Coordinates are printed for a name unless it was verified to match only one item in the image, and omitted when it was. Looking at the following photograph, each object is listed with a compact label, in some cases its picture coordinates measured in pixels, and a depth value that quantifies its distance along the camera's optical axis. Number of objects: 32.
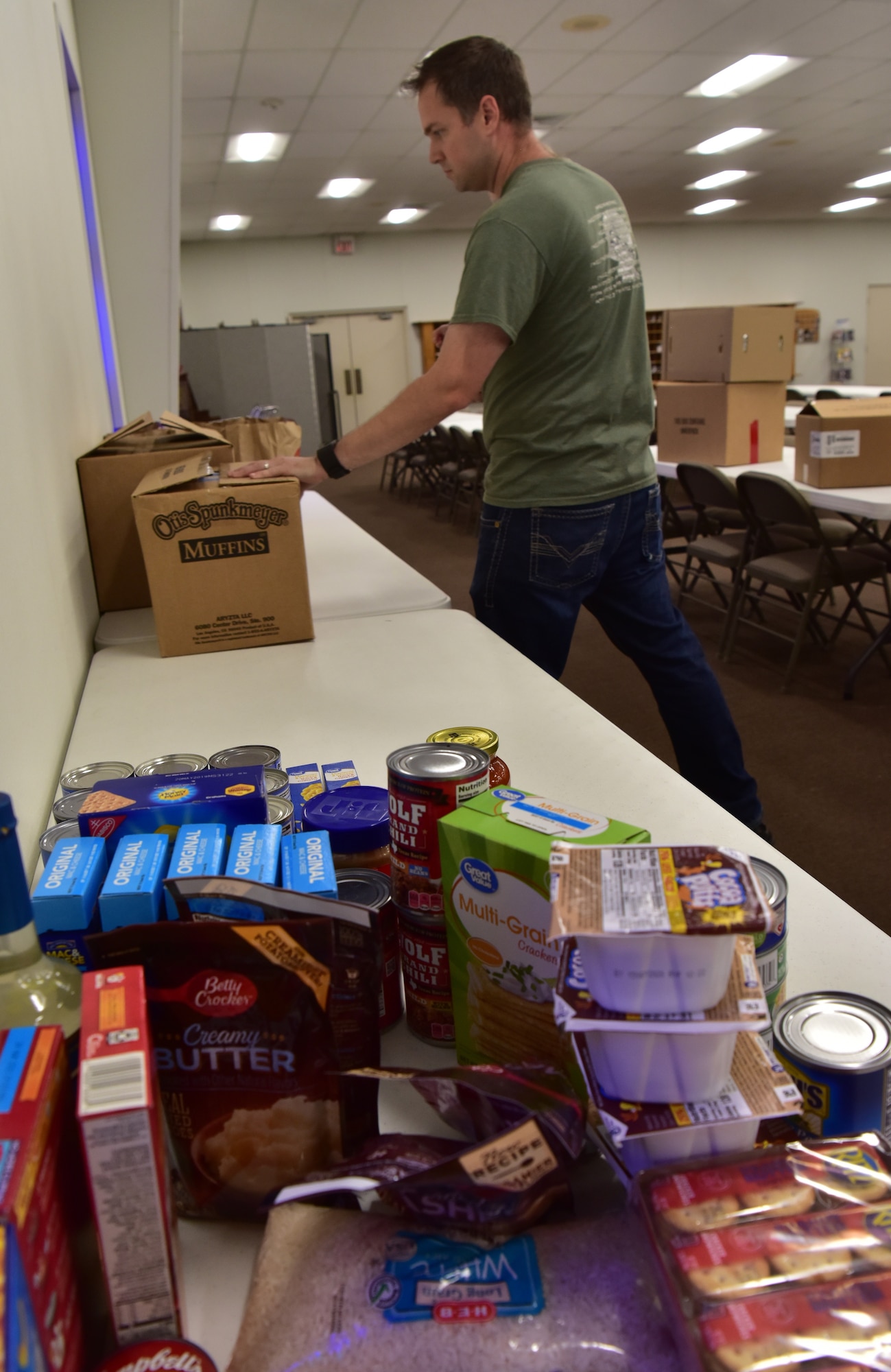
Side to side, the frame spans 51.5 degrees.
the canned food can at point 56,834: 0.77
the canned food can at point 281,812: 0.81
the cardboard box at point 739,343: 3.56
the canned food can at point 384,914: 0.72
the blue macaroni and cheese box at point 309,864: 0.61
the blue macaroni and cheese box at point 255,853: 0.62
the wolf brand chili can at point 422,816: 0.67
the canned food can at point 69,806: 0.87
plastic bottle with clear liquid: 0.51
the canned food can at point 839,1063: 0.55
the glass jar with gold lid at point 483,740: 0.85
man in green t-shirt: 1.69
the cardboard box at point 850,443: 3.19
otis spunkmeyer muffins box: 1.57
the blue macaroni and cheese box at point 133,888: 0.58
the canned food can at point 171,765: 1.04
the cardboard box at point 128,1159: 0.43
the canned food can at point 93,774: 1.02
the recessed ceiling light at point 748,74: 6.34
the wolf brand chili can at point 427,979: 0.68
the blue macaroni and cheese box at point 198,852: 0.61
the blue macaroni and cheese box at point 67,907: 0.59
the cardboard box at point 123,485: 1.84
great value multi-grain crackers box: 0.58
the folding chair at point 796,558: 3.30
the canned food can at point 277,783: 0.87
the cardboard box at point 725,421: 3.87
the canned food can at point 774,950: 0.60
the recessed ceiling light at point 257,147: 7.39
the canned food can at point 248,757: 1.05
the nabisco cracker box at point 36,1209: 0.37
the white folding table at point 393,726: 0.73
